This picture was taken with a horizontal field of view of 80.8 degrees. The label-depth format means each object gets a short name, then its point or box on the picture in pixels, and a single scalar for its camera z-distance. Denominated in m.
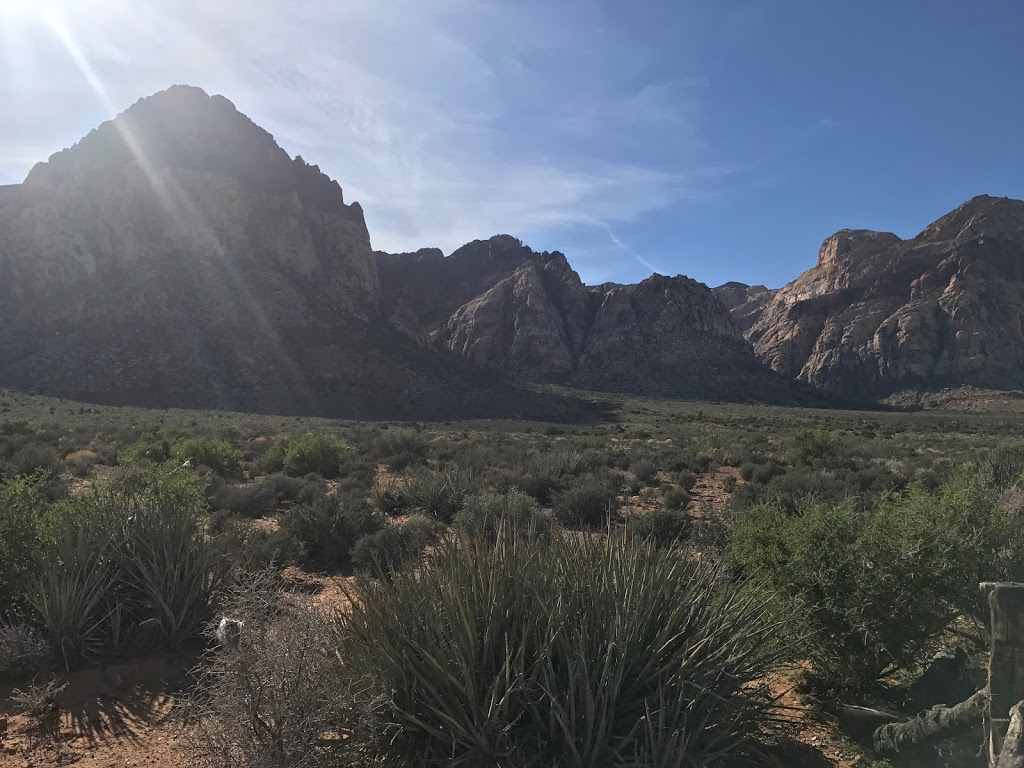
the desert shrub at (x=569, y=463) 16.66
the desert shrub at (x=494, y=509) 8.98
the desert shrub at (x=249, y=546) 6.48
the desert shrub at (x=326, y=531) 9.15
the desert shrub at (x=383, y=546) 8.42
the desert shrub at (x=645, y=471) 16.62
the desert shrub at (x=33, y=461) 14.32
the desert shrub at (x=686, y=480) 15.79
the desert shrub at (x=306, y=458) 17.22
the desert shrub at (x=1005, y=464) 12.10
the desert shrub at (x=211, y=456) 16.50
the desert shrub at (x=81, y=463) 15.41
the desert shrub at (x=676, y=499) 13.11
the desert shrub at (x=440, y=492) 12.02
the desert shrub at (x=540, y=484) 14.09
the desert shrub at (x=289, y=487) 12.98
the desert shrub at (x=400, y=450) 18.91
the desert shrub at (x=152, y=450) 17.20
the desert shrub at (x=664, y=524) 9.56
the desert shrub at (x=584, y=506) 11.78
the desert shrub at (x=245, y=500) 11.70
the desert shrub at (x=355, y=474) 13.99
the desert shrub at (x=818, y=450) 19.32
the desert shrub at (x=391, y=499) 12.44
